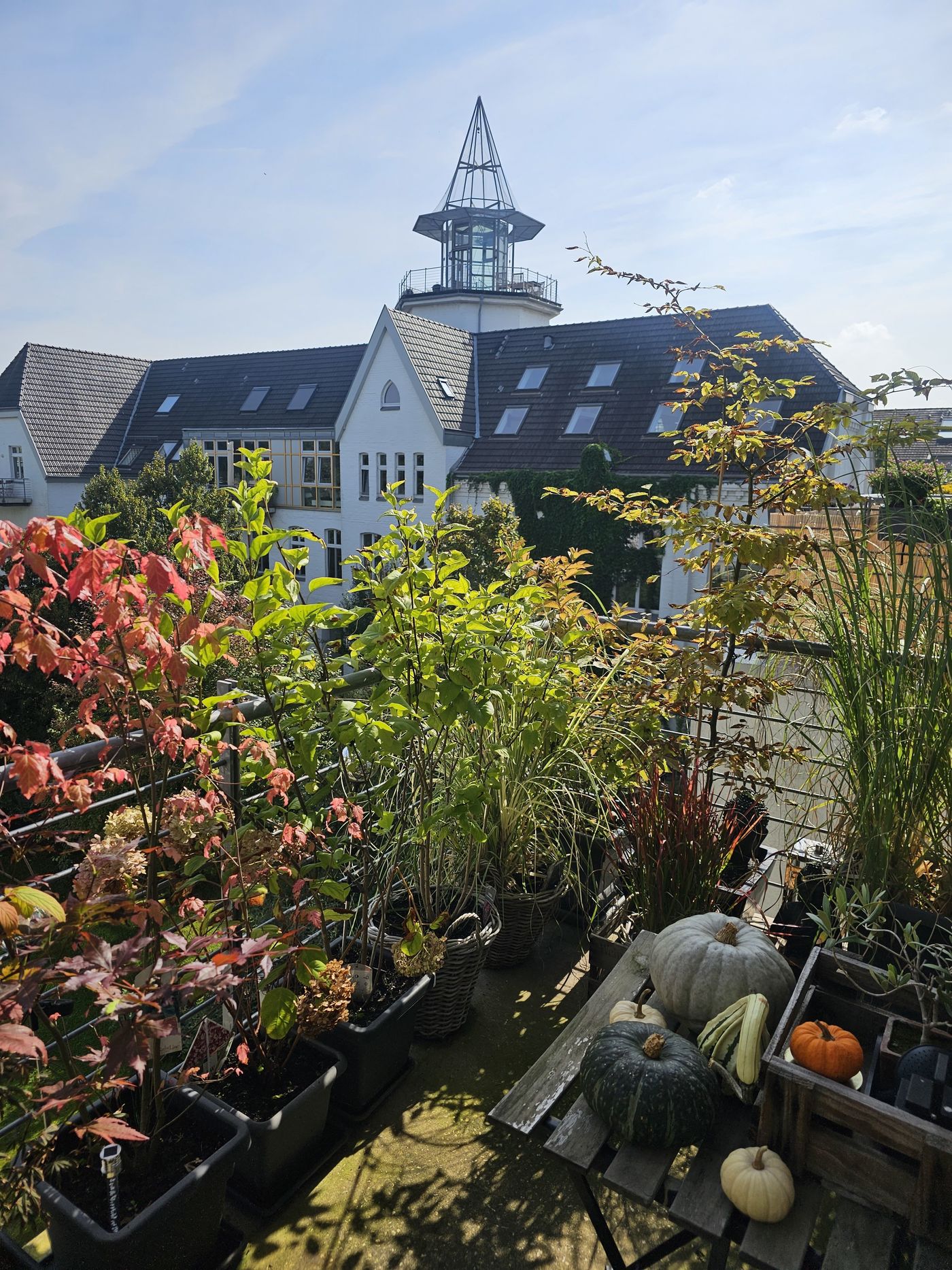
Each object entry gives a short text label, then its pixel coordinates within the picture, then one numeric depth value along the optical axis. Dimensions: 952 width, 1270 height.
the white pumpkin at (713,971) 1.88
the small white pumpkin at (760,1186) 1.42
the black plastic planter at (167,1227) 1.38
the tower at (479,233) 28.53
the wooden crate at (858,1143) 1.33
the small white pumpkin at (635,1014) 1.91
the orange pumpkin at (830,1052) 1.50
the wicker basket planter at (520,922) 2.67
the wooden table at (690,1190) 1.37
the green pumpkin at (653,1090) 1.55
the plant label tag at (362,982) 2.11
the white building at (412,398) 18.08
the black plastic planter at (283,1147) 1.72
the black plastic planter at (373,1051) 2.00
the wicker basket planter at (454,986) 2.30
